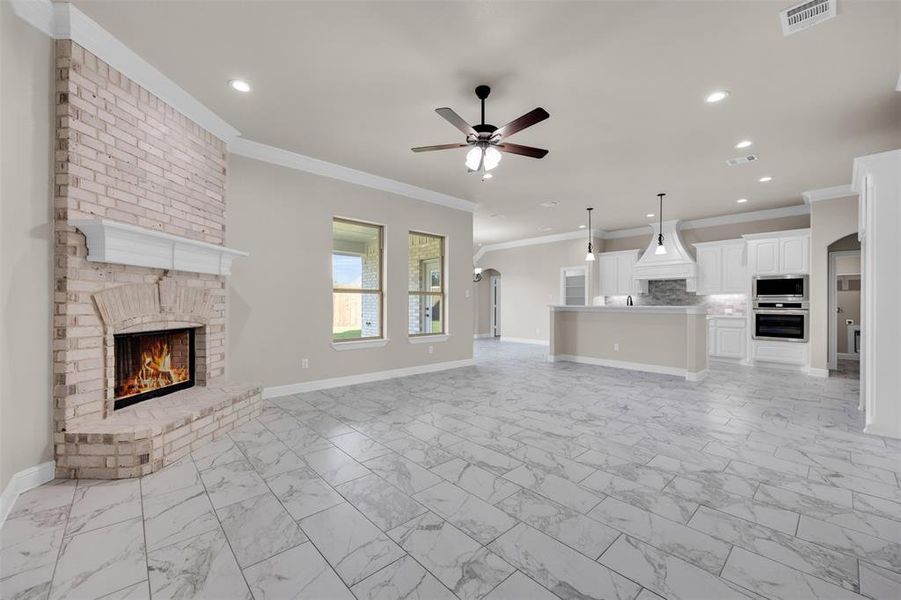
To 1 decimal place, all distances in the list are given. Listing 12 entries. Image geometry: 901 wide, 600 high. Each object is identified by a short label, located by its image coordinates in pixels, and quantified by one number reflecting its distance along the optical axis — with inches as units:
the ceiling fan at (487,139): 106.1
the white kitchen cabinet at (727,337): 279.9
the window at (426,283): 245.9
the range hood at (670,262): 304.8
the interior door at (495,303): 482.0
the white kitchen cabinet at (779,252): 250.7
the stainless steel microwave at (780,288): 250.2
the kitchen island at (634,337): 225.5
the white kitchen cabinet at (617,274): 344.2
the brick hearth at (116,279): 94.5
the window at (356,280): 205.6
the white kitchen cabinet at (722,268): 284.0
